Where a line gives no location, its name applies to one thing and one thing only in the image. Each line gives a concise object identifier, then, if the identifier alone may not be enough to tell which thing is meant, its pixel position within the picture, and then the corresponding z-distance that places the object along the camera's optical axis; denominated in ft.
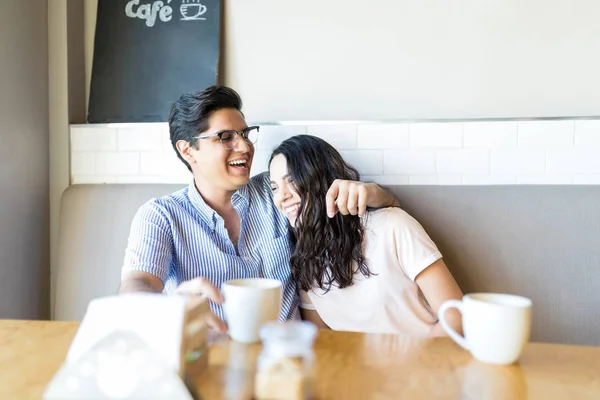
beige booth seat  5.65
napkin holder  2.35
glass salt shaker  2.31
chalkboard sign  7.00
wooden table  2.61
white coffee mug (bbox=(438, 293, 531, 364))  2.84
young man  5.36
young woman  5.01
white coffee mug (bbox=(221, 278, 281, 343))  3.10
